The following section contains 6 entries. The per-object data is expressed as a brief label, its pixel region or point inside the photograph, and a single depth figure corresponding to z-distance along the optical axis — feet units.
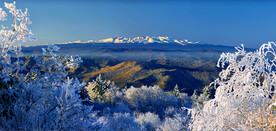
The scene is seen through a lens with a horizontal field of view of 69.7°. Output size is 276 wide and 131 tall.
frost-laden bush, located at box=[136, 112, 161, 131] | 55.67
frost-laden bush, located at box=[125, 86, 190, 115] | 100.48
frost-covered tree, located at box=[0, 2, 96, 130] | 22.16
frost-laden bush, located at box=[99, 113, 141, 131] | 41.54
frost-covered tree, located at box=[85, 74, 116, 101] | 149.79
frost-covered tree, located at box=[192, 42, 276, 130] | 21.48
